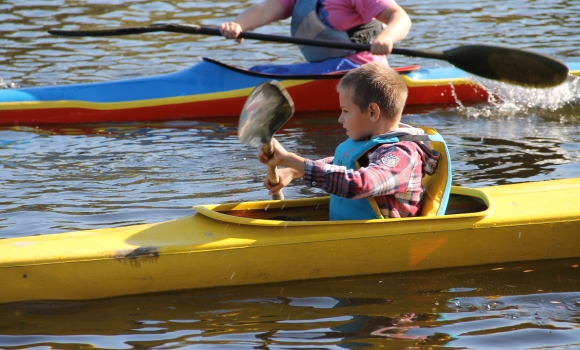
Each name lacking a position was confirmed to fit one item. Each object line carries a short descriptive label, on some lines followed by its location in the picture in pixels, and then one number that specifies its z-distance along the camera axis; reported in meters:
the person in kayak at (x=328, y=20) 12.20
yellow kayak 6.73
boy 6.49
